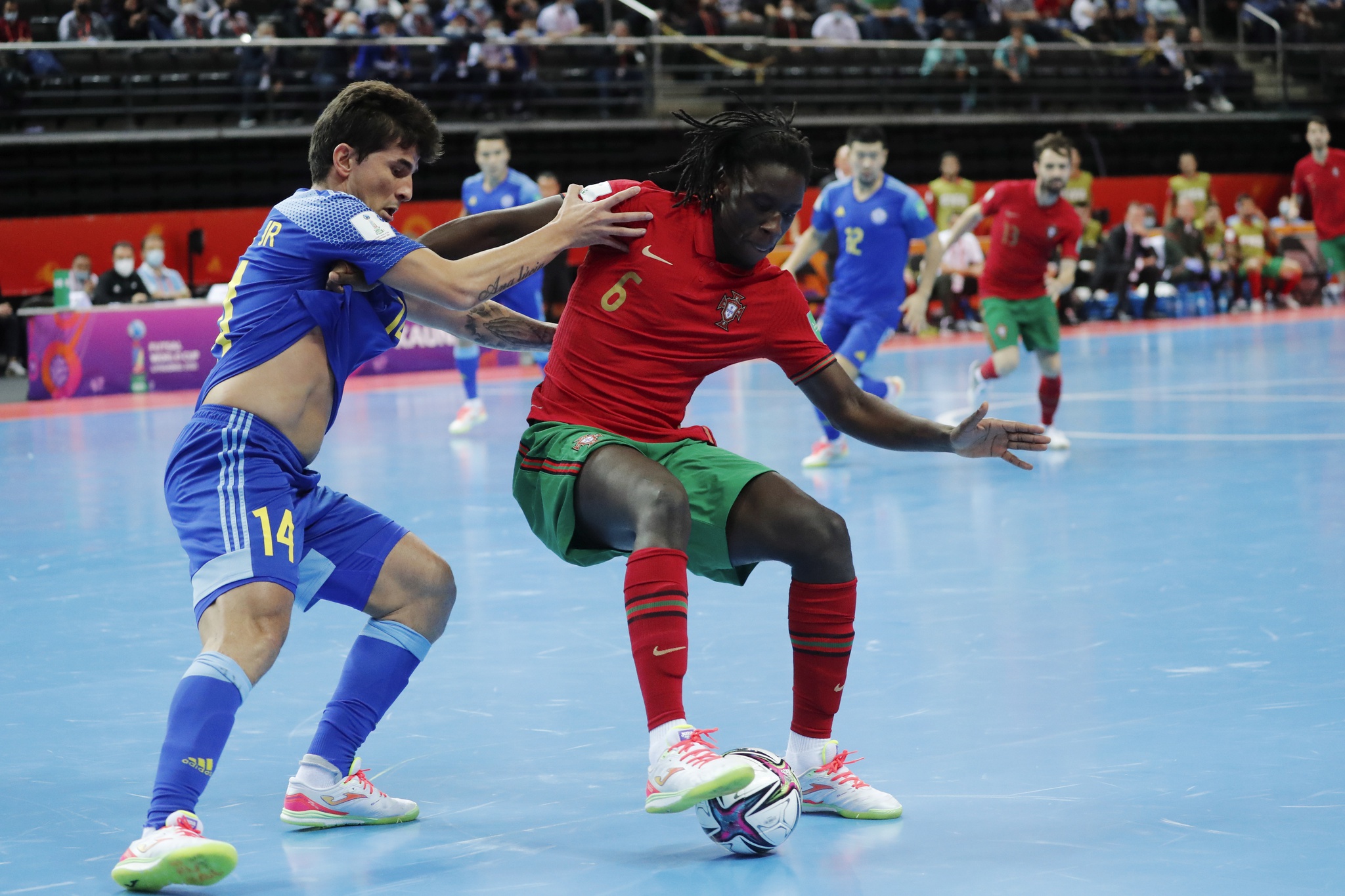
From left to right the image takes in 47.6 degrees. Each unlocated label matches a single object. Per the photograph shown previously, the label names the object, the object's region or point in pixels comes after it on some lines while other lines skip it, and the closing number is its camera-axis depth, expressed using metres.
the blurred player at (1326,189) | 17.56
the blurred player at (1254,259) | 22.73
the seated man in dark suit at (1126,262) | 20.81
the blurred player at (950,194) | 19.97
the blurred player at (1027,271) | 10.46
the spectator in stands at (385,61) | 18.23
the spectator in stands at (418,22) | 19.44
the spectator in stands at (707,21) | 21.25
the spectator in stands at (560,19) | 20.73
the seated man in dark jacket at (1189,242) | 21.66
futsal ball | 3.23
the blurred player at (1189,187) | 22.69
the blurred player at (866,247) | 9.98
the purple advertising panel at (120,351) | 14.87
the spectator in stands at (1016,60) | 23.25
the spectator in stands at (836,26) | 22.55
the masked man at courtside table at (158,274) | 16.31
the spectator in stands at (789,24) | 21.97
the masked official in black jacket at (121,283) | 15.82
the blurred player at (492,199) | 11.63
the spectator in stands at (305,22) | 19.02
